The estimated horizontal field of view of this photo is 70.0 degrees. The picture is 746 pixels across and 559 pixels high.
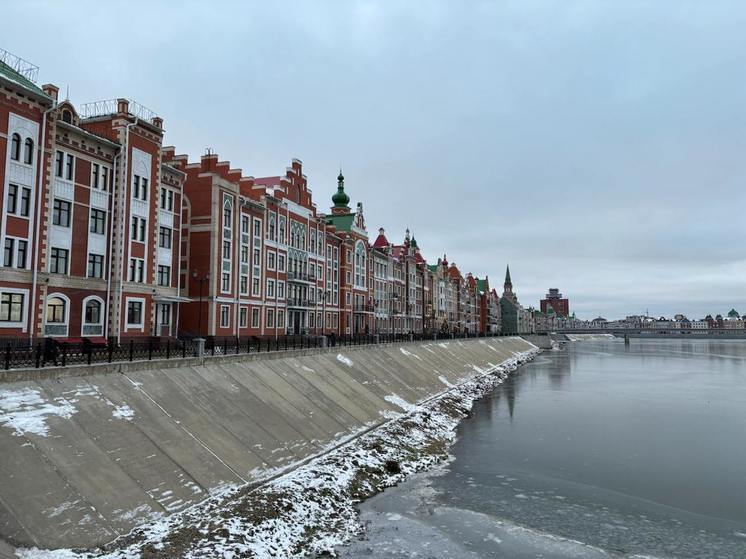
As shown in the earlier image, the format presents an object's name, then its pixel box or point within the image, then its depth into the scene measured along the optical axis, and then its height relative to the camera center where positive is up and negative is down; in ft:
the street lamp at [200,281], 138.41 +12.08
